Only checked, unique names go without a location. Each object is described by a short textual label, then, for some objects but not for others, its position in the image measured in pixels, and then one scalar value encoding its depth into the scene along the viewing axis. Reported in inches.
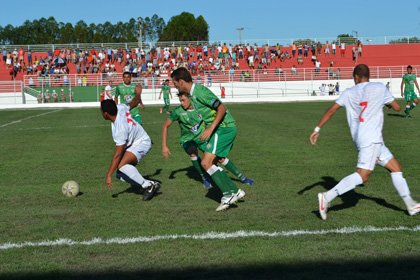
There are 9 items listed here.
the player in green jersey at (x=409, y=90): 902.4
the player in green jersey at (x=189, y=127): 346.3
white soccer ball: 348.8
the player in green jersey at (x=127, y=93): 538.3
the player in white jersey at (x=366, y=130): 266.8
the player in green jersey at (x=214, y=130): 297.8
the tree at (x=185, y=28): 4849.9
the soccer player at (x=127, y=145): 315.6
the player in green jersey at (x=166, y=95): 1331.9
